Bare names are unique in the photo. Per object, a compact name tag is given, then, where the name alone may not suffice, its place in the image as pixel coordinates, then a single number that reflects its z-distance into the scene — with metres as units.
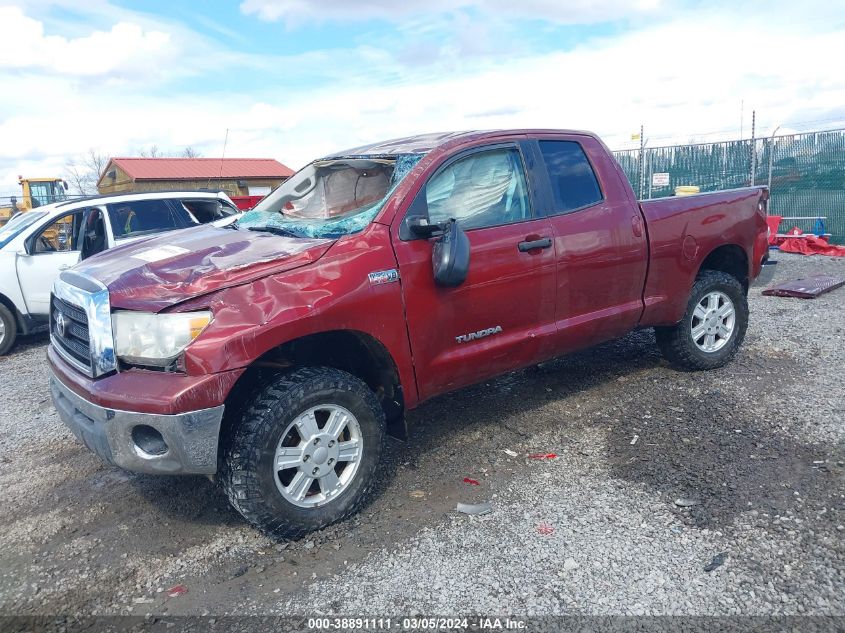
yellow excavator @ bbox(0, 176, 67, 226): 22.58
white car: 7.66
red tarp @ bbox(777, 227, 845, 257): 11.80
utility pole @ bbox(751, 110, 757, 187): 14.25
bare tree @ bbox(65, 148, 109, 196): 35.38
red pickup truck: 2.97
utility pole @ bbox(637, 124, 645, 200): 15.76
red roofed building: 26.02
